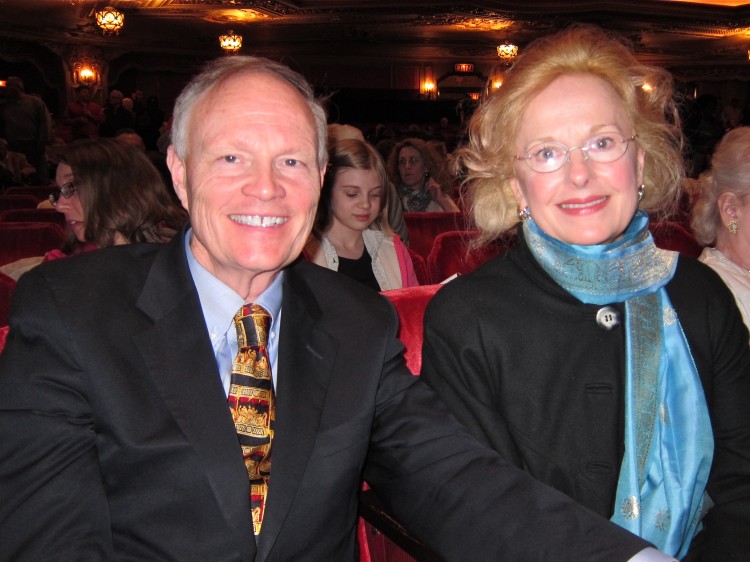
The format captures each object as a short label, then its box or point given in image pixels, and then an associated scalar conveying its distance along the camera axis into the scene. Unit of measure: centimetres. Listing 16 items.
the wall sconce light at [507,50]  1513
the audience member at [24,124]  1020
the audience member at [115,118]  1244
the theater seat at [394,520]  141
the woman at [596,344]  154
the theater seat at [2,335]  150
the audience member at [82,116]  1220
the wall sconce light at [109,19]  1171
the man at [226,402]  116
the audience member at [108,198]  276
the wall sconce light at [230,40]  1357
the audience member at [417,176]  562
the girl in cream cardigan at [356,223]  345
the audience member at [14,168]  873
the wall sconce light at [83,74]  1412
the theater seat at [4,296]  213
